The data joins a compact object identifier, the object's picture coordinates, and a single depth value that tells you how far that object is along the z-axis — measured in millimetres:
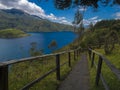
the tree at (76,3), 3265
